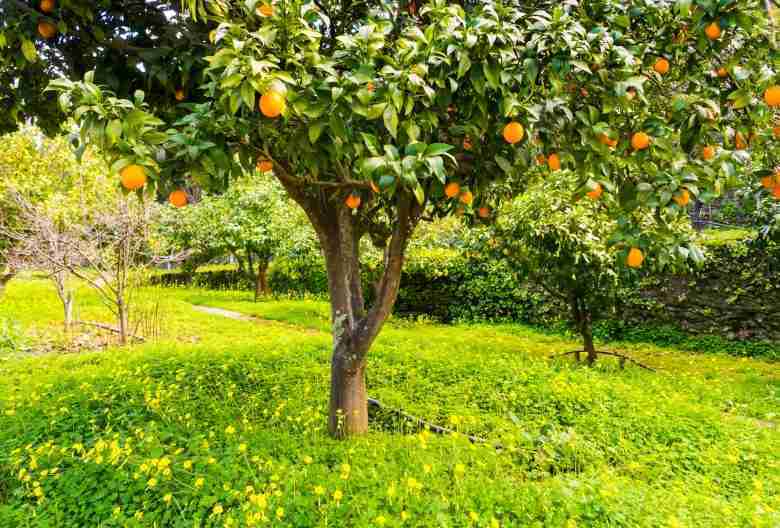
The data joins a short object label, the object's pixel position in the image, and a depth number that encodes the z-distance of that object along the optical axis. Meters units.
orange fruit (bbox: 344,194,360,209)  2.71
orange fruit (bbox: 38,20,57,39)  2.53
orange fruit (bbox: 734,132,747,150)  2.14
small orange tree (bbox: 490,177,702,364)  5.38
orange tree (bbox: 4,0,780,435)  1.71
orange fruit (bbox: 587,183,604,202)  2.12
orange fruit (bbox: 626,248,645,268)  2.05
